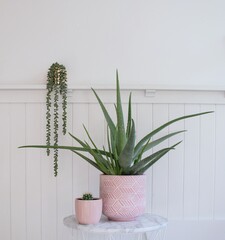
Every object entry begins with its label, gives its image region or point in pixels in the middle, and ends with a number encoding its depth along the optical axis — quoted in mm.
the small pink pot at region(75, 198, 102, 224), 1676
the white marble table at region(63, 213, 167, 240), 1634
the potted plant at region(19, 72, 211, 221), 1747
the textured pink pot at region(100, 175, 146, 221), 1746
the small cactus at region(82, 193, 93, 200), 1713
